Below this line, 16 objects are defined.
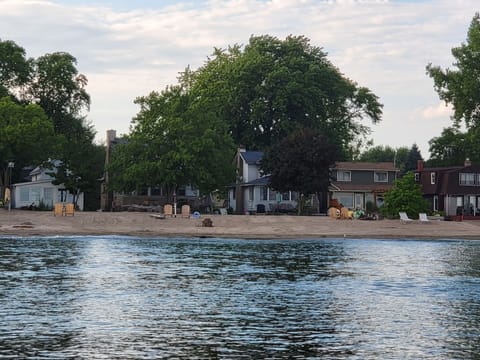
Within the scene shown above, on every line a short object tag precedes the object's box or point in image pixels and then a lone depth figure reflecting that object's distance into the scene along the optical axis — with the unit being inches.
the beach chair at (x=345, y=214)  3572.8
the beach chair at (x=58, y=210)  3326.8
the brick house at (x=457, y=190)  4215.1
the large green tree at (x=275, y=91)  4827.8
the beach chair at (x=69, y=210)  3349.9
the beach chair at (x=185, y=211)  3474.4
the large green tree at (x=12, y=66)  4618.6
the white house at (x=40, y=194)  3878.0
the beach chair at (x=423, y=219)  3437.5
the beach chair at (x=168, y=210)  3484.3
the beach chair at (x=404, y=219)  3422.7
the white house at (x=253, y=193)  4143.7
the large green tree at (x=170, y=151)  3649.1
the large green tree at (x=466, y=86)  4200.3
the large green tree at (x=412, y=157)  6953.7
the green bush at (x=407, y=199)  3590.1
